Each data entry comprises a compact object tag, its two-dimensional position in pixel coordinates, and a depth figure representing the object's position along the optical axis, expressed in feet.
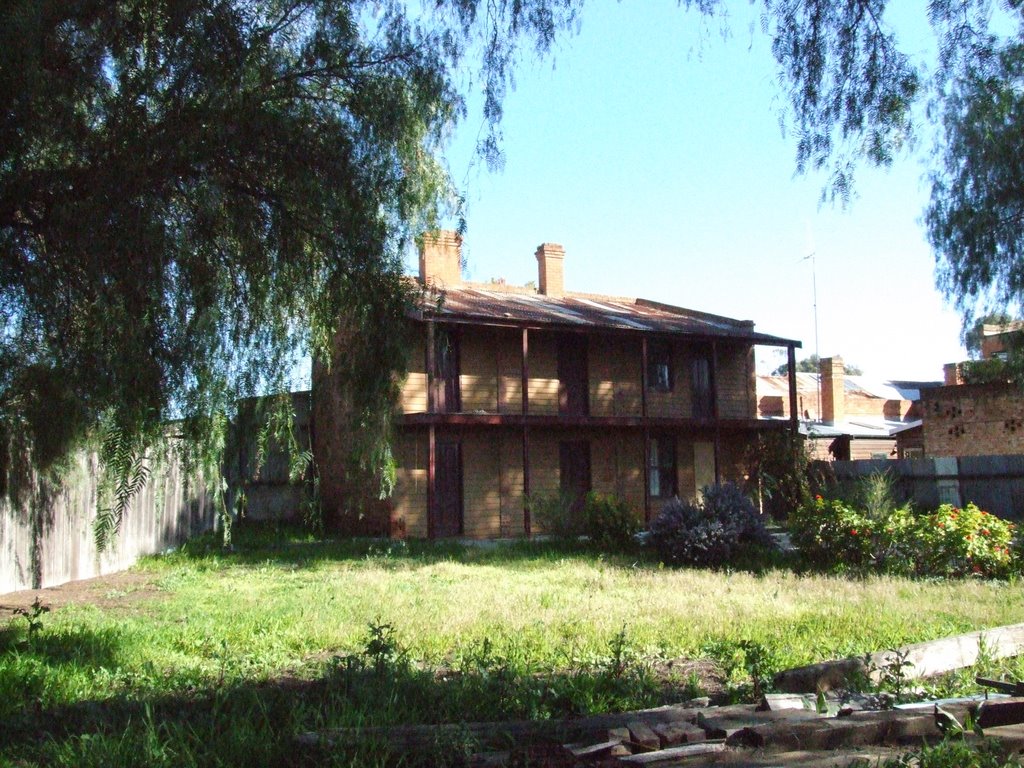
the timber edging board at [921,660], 19.88
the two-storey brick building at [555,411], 75.10
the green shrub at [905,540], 42.70
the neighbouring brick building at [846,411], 115.96
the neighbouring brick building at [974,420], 92.17
